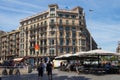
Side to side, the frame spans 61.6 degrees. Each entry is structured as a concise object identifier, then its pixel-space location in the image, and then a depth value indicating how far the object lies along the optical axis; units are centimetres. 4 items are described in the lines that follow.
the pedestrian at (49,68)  760
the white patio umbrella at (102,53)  977
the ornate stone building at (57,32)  3244
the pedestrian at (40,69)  755
